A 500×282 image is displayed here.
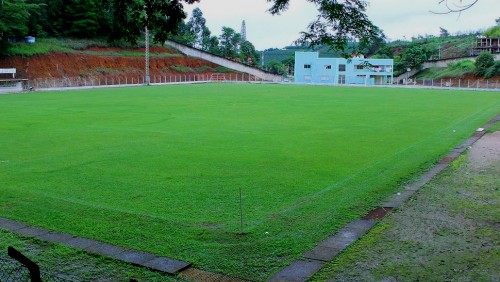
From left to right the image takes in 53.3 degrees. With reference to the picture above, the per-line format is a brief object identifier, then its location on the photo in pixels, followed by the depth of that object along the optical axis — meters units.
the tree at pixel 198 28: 82.56
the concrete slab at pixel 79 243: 5.91
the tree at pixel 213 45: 79.56
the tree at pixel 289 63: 81.56
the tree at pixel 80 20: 60.09
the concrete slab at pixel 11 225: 6.60
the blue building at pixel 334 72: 64.75
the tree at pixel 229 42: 79.00
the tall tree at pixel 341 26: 5.77
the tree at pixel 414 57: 69.88
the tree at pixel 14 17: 46.38
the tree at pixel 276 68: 76.43
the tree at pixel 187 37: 76.00
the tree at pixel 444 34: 110.90
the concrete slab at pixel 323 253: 5.55
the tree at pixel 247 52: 79.69
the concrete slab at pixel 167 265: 5.24
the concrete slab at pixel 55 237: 6.11
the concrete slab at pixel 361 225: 6.58
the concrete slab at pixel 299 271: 5.05
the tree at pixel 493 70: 59.00
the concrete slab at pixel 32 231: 6.34
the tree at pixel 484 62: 60.19
